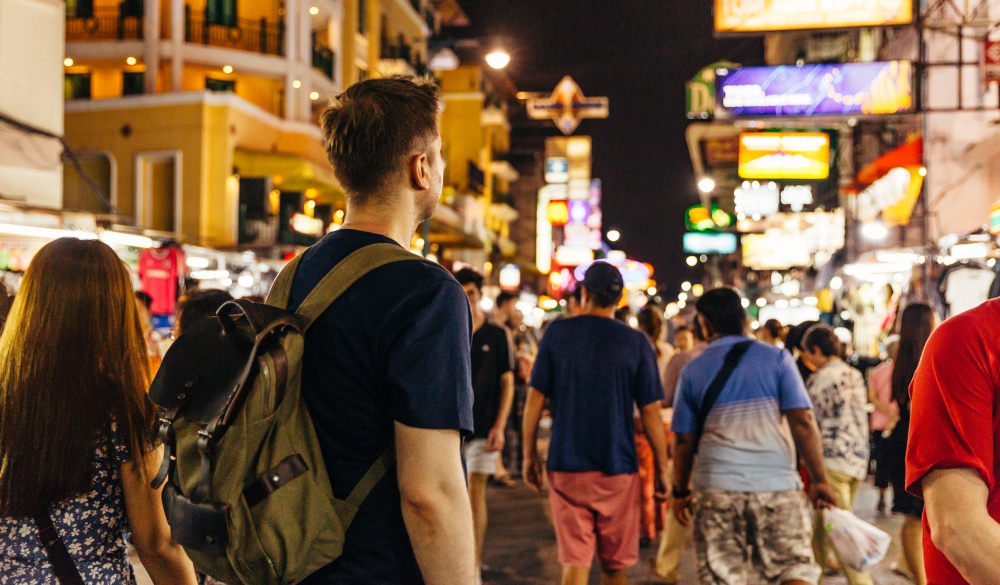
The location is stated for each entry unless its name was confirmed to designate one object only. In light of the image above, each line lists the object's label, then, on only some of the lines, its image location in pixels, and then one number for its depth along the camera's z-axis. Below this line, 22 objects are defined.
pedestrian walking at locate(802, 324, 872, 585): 7.98
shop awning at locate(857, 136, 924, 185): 18.62
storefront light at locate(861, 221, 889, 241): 20.08
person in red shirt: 2.22
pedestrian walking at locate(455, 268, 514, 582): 8.09
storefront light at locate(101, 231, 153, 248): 13.55
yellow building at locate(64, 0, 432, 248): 24.22
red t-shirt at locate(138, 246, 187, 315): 14.13
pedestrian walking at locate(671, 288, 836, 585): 5.36
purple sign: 14.87
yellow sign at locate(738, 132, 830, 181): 22.09
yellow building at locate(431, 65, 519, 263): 46.25
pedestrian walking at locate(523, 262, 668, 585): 6.02
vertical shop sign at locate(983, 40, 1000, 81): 15.18
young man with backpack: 2.11
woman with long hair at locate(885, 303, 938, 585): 7.05
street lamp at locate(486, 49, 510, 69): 14.09
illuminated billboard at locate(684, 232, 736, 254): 45.88
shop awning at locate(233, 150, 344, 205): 25.33
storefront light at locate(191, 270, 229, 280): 16.67
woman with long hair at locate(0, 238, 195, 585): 2.74
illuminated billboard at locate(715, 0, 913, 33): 14.09
